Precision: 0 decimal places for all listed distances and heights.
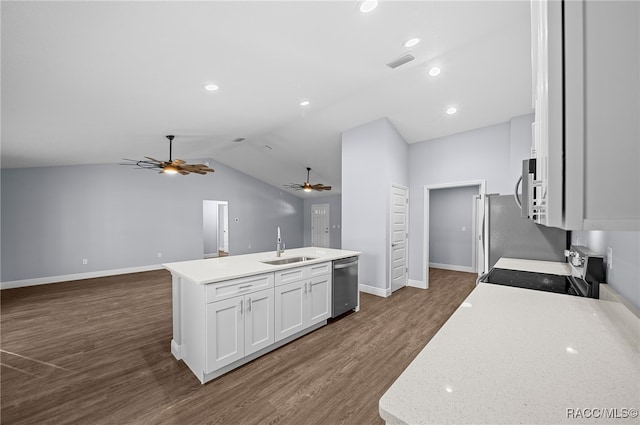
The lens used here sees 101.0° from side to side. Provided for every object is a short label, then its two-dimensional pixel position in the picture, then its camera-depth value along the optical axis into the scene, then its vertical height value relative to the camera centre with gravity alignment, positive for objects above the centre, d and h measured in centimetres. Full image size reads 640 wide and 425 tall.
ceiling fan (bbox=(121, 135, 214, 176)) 472 +84
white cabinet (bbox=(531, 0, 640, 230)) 45 +18
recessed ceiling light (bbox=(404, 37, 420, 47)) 254 +168
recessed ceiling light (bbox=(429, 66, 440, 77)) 313 +173
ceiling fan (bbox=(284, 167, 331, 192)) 706 +73
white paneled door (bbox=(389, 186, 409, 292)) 476 -41
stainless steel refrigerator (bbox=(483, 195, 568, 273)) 282 -24
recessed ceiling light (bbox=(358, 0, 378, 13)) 201 +162
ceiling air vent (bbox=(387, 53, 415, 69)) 282 +169
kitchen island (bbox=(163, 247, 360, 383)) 221 -91
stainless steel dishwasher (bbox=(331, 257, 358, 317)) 344 -98
